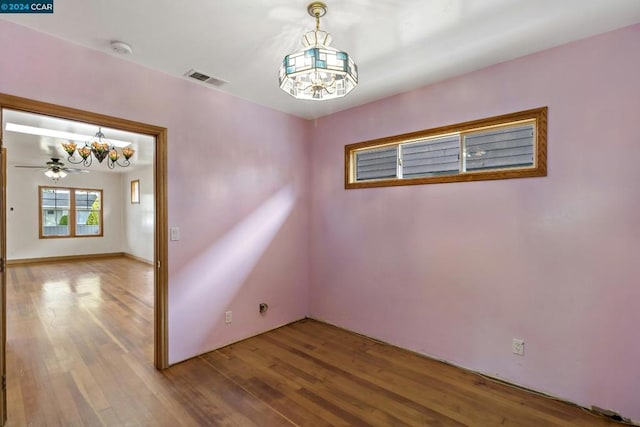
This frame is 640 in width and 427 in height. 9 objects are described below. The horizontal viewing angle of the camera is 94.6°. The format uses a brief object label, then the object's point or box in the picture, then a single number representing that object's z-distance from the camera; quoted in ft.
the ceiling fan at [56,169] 22.03
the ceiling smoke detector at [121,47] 7.26
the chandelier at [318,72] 5.04
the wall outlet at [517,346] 7.99
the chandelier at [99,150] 14.08
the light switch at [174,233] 9.09
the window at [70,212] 26.68
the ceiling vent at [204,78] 8.95
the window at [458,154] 7.95
